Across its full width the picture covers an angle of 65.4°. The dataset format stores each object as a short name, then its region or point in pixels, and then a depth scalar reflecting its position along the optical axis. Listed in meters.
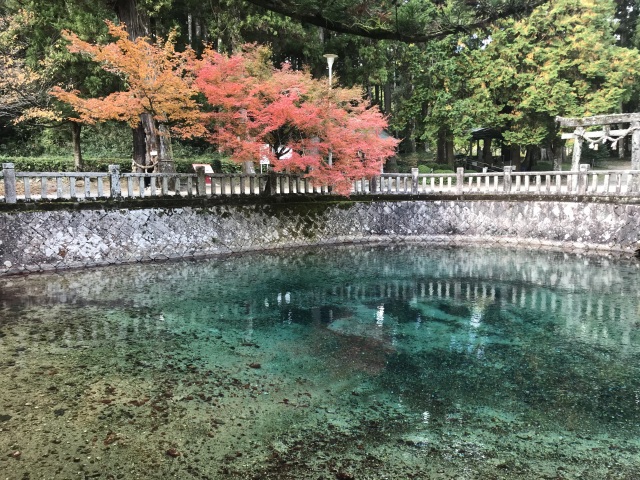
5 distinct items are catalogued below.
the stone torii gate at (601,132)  16.58
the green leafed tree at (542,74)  26.52
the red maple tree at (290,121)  14.09
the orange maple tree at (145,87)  13.38
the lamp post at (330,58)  15.97
